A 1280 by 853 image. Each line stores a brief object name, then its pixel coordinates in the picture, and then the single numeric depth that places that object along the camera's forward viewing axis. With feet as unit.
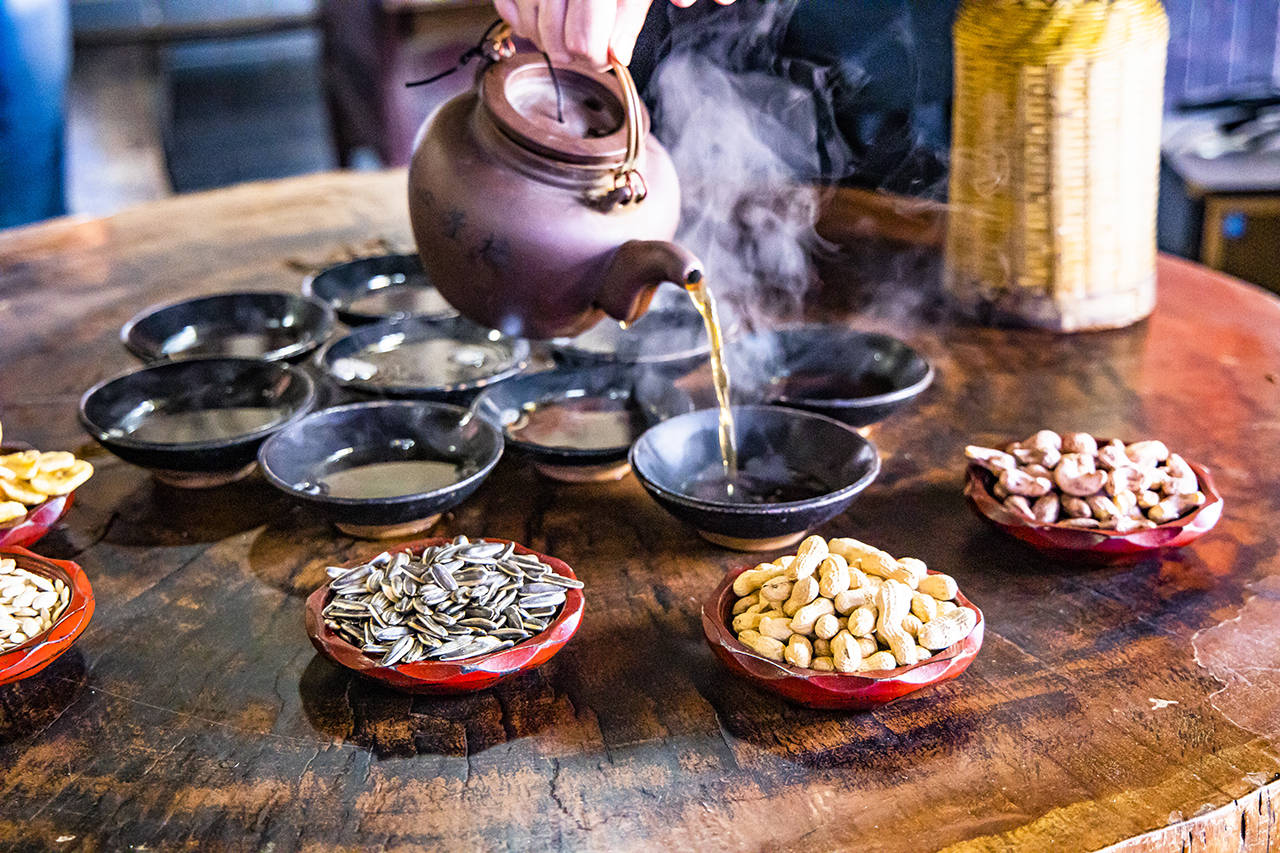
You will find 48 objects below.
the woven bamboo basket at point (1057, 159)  6.07
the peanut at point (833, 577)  3.64
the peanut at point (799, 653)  3.46
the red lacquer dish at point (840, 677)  3.37
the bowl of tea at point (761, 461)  4.49
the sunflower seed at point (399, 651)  3.53
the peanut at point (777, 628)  3.56
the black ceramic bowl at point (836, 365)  5.77
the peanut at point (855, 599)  3.60
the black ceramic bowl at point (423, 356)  6.06
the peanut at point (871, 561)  3.83
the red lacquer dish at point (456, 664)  3.50
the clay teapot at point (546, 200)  4.59
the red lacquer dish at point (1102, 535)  4.16
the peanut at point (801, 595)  3.61
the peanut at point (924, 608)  3.59
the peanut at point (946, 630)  3.50
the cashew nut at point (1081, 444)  4.54
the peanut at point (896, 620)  3.44
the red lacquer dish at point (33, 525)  4.46
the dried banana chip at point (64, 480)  4.55
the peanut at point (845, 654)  3.41
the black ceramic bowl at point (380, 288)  7.29
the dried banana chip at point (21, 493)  4.47
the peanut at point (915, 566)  3.86
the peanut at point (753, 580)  3.84
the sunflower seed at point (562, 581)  3.88
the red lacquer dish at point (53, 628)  3.59
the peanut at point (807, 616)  3.54
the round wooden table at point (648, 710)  3.16
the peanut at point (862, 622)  3.51
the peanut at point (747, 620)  3.65
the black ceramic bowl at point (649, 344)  5.84
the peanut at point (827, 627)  3.52
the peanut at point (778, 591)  3.70
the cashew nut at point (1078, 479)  4.28
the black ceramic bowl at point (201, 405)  5.26
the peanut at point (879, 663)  3.42
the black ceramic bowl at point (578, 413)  5.17
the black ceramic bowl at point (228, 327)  6.72
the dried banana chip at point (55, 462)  4.61
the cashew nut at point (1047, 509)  4.30
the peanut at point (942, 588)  3.75
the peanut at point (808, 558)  3.74
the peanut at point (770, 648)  3.51
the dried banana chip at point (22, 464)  4.57
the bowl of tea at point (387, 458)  4.61
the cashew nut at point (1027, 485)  4.37
